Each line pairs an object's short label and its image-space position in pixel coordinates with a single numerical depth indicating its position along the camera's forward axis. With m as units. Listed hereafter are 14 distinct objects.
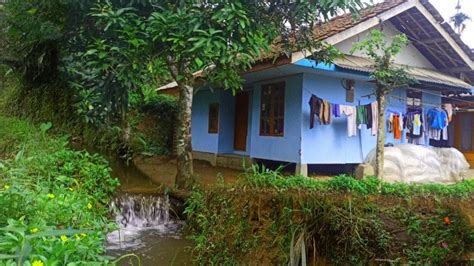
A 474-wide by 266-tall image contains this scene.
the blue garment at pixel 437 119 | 10.73
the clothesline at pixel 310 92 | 9.18
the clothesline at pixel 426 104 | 10.58
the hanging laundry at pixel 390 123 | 10.14
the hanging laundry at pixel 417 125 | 10.48
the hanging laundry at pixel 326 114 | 9.05
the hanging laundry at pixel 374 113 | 9.40
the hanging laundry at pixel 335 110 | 9.23
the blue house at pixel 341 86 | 9.01
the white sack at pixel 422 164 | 9.03
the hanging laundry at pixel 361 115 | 9.37
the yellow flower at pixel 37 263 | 1.54
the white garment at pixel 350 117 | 9.36
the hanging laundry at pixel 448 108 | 10.94
